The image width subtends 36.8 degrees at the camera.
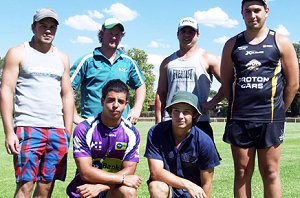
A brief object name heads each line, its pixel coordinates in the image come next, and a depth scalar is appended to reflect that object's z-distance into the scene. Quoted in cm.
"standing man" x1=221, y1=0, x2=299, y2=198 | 509
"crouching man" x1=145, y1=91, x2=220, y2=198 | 496
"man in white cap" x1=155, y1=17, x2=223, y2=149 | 588
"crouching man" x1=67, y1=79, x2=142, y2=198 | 490
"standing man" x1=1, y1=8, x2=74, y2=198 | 502
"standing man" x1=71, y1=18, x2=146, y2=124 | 591
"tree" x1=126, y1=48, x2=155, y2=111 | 7769
